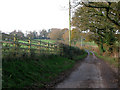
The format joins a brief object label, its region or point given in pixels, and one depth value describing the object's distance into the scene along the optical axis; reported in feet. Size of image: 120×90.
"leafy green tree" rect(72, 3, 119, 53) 66.95
